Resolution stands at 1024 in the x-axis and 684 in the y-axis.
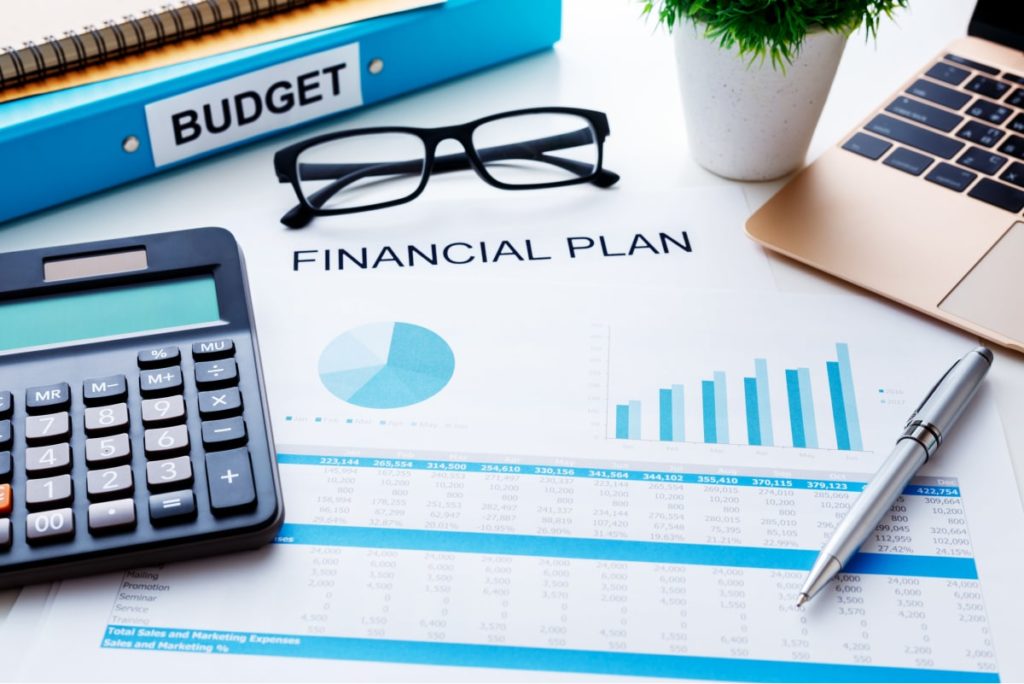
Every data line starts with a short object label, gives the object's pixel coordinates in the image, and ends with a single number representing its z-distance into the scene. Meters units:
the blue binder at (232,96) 0.61
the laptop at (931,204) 0.58
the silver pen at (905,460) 0.46
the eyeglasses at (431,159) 0.65
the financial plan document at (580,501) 0.44
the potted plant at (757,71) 0.57
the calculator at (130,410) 0.45
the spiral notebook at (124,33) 0.61
